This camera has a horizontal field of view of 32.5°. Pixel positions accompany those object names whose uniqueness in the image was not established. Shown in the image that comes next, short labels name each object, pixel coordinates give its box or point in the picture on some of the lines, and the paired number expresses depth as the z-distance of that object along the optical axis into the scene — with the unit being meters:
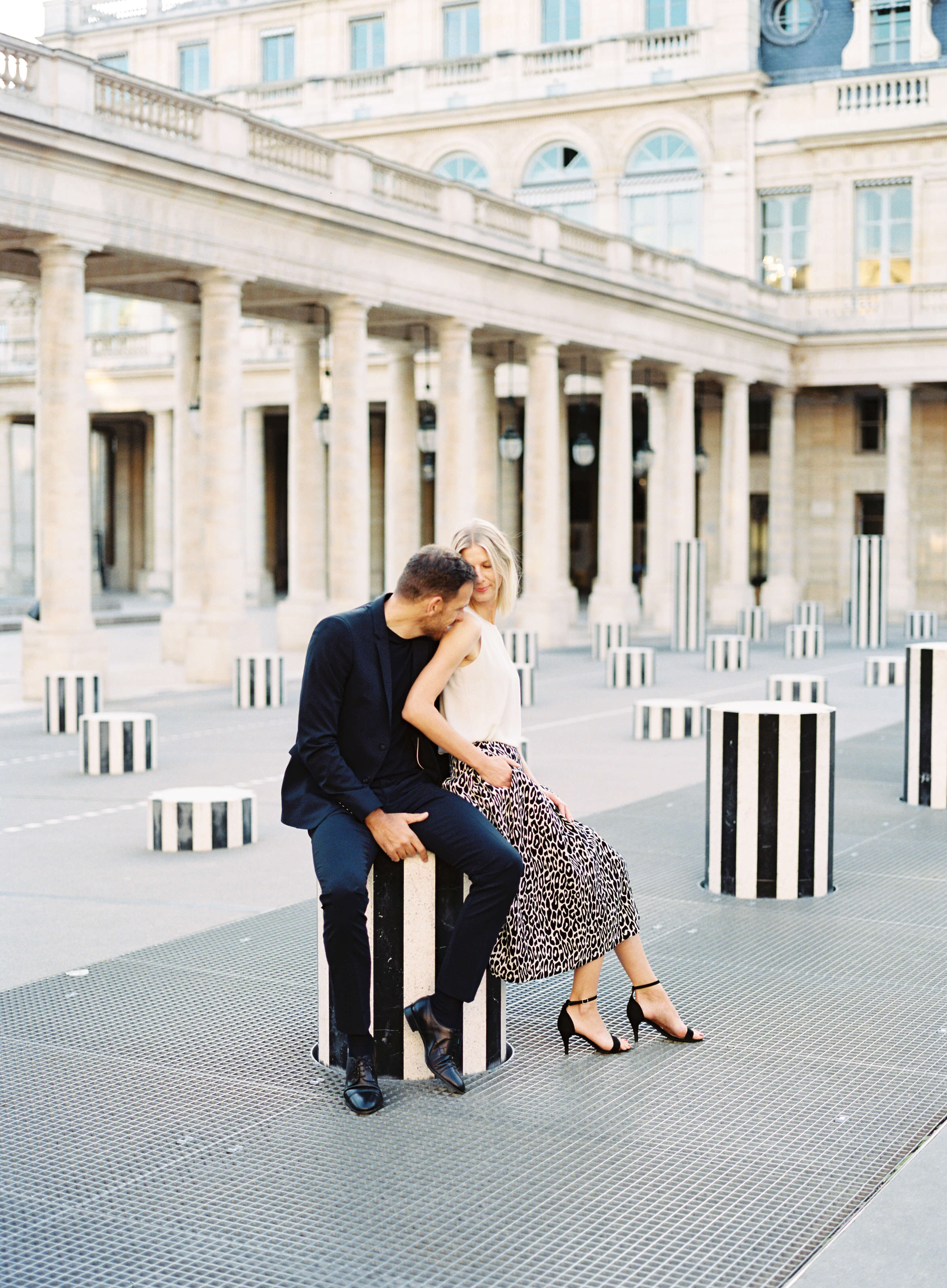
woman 5.66
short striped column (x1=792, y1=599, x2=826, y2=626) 30.73
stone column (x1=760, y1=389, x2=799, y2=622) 40.66
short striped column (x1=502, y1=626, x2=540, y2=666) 22.86
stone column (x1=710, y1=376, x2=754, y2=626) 38.03
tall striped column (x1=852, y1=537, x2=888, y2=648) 29.09
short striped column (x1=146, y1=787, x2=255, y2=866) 10.01
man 5.31
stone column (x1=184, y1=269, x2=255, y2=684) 22.36
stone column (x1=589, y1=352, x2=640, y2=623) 32.81
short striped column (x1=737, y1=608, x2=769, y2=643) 31.45
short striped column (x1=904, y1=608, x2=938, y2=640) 30.06
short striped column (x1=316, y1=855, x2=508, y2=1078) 5.51
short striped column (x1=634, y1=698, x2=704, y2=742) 16.03
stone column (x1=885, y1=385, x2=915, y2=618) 38.91
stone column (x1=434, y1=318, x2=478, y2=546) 27.88
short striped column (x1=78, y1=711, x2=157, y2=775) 13.59
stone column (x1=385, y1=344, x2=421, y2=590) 31.77
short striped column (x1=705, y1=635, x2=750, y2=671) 24.34
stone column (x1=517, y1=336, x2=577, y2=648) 30.44
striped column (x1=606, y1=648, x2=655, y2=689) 21.77
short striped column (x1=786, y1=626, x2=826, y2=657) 26.98
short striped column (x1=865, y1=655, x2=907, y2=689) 21.67
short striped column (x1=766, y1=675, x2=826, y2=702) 17.14
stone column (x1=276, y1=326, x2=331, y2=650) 26.67
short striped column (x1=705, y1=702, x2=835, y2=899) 8.59
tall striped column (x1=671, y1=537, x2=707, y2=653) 29.53
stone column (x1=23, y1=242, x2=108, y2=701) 19.61
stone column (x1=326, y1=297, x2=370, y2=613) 25.41
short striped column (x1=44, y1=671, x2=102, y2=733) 16.67
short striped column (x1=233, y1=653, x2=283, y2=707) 19.00
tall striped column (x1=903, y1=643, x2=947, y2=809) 11.47
